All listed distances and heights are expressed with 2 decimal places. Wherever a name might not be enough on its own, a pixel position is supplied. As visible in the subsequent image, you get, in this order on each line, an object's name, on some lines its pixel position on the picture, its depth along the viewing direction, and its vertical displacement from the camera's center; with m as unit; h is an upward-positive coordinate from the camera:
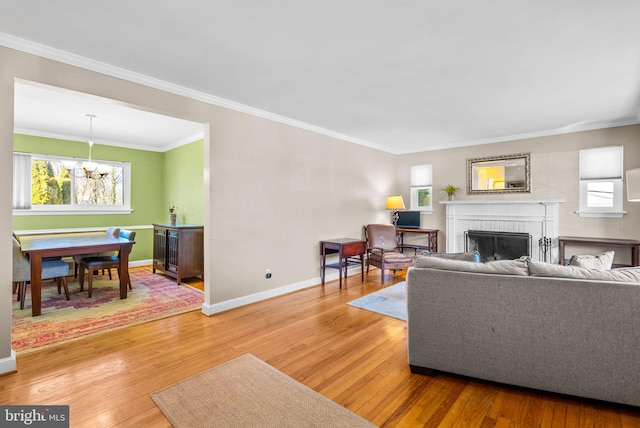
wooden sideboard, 4.88 -0.66
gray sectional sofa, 1.81 -0.75
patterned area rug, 2.93 -1.19
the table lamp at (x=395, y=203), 6.00 +0.17
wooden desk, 6.01 -0.56
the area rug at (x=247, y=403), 1.74 -1.22
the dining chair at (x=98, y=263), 4.13 -0.73
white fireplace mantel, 5.02 -0.15
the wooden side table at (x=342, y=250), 4.69 -0.63
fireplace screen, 5.26 -0.60
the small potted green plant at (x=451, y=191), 6.03 +0.41
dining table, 3.38 -0.45
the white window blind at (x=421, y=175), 6.51 +0.80
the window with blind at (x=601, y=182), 4.60 +0.46
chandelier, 4.71 +0.76
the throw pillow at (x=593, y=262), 2.20 -0.38
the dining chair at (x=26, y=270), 3.38 -0.71
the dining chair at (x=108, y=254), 4.67 -0.68
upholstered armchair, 4.88 -0.67
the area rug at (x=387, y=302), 3.56 -1.19
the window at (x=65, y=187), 5.11 +0.46
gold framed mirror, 5.38 +0.70
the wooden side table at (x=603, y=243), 4.18 -0.46
